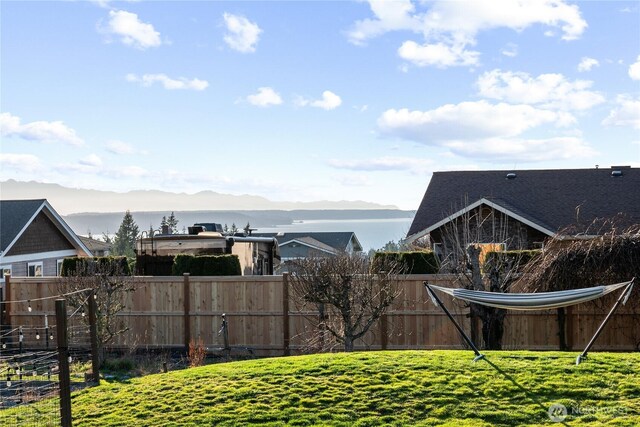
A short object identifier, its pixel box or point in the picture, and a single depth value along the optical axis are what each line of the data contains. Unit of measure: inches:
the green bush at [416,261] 599.8
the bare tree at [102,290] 554.9
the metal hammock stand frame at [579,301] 362.7
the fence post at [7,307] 654.5
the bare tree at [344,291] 507.5
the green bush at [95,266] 595.5
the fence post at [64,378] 313.0
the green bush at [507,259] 535.2
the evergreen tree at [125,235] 2431.1
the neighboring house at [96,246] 1418.3
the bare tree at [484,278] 507.5
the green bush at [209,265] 638.5
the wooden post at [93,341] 421.4
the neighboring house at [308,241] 1862.7
